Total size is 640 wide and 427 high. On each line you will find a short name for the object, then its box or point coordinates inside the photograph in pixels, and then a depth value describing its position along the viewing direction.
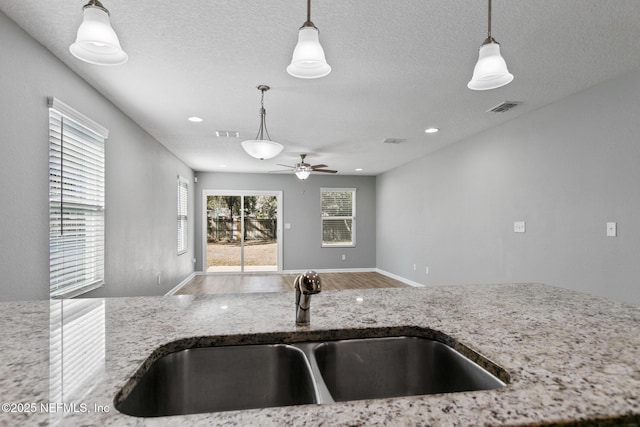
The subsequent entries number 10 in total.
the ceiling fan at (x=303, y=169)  5.64
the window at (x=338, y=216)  8.41
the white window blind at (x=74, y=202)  2.41
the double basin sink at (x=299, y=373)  0.94
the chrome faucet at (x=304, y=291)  1.05
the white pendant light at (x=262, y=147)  3.06
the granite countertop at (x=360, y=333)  0.60
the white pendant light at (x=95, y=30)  1.26
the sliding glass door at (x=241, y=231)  7.90
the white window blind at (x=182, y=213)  6.32
